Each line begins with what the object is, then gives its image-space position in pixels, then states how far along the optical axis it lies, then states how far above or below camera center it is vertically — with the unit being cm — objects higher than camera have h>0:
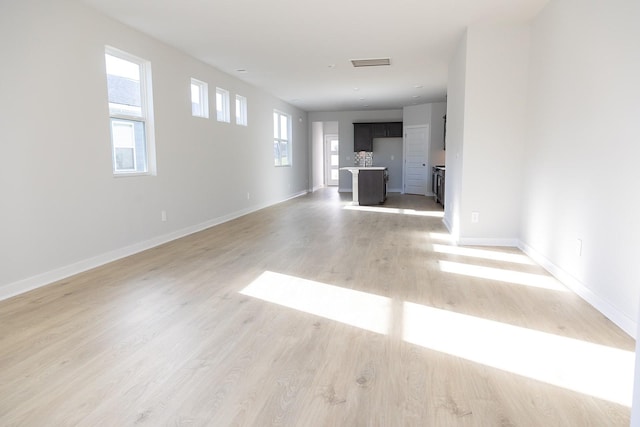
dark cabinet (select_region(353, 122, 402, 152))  1257 +89
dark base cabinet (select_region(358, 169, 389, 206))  938 -60
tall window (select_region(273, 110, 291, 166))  997 +58
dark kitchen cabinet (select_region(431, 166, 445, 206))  916 -52
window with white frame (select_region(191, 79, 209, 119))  627 +98
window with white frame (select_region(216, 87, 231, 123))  705 +97
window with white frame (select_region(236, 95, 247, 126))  789 +98
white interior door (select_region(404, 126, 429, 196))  1176 +7
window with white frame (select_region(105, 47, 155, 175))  452 +58
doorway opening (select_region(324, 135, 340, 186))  1515 +6
